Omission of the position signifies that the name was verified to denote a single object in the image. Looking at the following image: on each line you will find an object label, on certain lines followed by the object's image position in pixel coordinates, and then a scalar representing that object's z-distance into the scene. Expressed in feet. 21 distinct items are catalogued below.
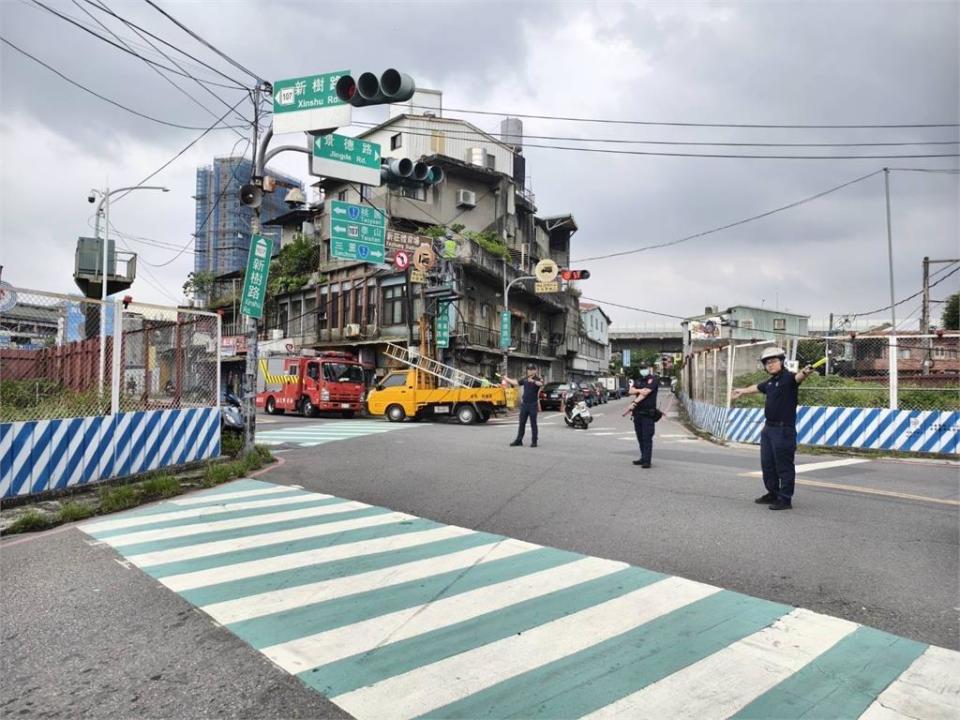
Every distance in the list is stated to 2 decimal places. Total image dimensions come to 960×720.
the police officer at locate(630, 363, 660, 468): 33.50
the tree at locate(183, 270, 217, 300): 157.89
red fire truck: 82.33
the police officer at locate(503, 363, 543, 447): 43.97
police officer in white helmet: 23.24
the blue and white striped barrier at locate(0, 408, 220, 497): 24.90
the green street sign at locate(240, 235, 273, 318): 36.50
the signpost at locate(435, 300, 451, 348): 101.81
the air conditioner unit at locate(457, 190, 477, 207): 128.67
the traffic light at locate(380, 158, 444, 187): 36.50
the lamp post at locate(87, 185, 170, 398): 77.95
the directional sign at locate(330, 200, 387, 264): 67.05
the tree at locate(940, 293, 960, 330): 141.79
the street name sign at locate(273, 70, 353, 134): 32.63
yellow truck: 72.49
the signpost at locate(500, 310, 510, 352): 106.52
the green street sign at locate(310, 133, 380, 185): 41.22
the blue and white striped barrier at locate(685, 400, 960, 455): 42.22
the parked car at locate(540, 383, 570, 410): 108.88
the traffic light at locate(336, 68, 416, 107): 27.68
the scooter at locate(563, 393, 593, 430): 68.74
